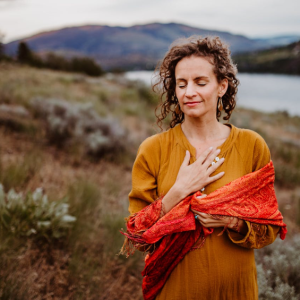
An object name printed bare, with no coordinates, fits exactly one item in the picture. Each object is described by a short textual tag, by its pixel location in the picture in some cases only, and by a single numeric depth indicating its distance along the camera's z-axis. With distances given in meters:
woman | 1.62
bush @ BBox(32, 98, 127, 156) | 6.33
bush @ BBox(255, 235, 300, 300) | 2.50
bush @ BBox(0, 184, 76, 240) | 2.87
